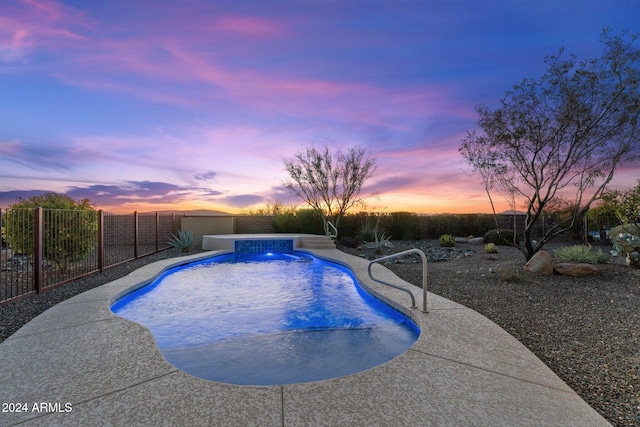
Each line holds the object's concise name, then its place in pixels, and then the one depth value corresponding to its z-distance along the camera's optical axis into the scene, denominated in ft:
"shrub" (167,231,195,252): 36.86
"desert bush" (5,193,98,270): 21.16
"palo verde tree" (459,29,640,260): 21.15
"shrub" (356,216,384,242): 45.16
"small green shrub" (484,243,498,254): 33.30
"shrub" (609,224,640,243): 24.12
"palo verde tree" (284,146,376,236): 47.34
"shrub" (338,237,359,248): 43.19
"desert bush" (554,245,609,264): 23.52
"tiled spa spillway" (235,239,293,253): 38.60
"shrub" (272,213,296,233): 49.24
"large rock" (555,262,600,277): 20.11
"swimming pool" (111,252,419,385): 9.73
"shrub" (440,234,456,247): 41.68
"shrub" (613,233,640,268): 21.29
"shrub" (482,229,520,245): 44.57
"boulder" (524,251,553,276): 20.79
